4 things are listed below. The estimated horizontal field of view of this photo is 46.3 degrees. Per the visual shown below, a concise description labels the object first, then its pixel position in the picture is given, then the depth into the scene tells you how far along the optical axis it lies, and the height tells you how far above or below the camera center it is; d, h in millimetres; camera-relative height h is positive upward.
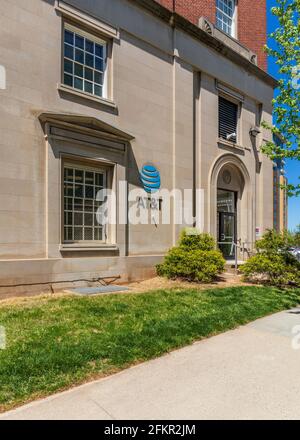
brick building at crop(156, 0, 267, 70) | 13547 +9264
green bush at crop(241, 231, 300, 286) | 10625 -1087
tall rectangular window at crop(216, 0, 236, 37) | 15242 +9450
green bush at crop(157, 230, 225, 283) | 10406 -986
